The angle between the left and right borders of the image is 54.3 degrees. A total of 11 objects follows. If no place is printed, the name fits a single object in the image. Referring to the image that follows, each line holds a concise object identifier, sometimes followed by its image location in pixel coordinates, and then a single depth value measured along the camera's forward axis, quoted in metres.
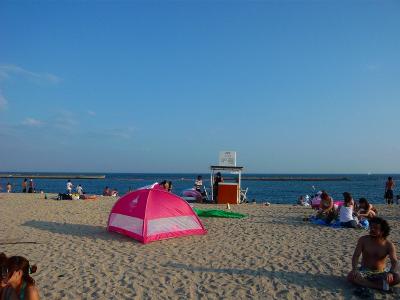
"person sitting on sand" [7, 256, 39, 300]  3.90
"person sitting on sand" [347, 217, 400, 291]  6.12
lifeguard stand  20.28
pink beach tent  10.06
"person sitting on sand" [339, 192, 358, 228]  12.00
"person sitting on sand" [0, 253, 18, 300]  3.94
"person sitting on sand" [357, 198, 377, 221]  12.57
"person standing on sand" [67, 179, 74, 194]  27.65
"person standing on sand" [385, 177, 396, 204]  21.31
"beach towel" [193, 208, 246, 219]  14.48
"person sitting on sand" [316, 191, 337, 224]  12.91
